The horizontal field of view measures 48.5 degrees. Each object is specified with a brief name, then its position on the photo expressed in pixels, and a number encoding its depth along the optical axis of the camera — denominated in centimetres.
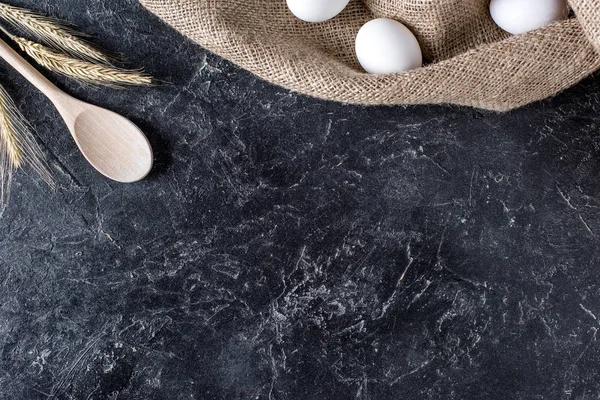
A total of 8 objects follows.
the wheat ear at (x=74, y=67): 116
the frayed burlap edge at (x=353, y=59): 99
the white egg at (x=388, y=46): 103
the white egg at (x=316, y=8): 101
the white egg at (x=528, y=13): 100
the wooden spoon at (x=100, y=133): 118
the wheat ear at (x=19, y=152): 121
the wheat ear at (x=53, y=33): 118
